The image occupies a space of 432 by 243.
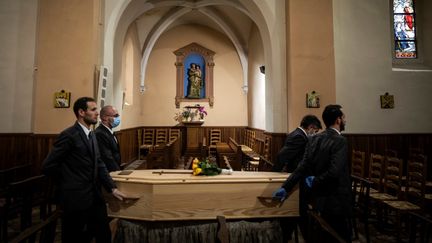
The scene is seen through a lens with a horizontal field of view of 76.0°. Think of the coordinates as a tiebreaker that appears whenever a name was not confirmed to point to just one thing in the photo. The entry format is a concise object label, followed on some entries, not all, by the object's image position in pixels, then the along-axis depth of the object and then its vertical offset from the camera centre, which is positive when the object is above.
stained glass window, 6.59 +2.55
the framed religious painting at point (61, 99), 4.89 +0.63
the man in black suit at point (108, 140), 2.93 -0.06
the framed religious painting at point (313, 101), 5.23 +0.65
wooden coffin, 2.40 -0.56
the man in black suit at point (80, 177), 2.12 -0.34
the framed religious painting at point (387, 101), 6.04 +0.75
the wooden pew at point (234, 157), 4.96 -0.41
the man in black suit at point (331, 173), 2.20 -0.31
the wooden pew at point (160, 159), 4.68 -0.41
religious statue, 11.48 +2.18
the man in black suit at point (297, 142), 2.99 -0.08
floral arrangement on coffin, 2.64 -0.33
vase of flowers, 10.74 +0.82
